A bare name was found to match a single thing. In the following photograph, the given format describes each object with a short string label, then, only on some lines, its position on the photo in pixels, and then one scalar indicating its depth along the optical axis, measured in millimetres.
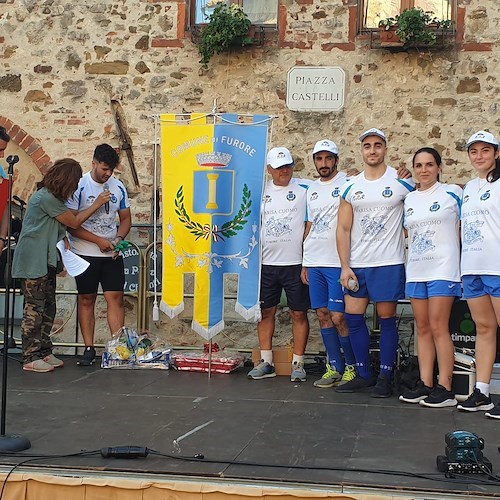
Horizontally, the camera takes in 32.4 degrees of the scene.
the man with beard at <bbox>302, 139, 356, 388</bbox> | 5883
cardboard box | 6387
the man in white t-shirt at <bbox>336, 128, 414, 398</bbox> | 5555
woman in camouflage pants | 6355
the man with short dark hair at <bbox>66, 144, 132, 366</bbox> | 6648
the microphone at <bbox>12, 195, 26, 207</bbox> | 7555
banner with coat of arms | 6145
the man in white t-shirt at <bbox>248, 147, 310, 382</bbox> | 6148
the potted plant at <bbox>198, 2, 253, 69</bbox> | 7777
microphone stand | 3975
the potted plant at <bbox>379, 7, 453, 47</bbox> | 7484
